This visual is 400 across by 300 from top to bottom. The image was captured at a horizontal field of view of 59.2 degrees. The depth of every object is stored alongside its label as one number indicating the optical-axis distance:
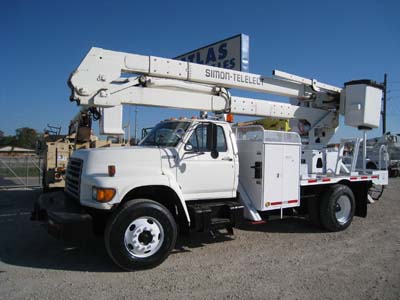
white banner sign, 10.80
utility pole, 32.09
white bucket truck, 5.07
